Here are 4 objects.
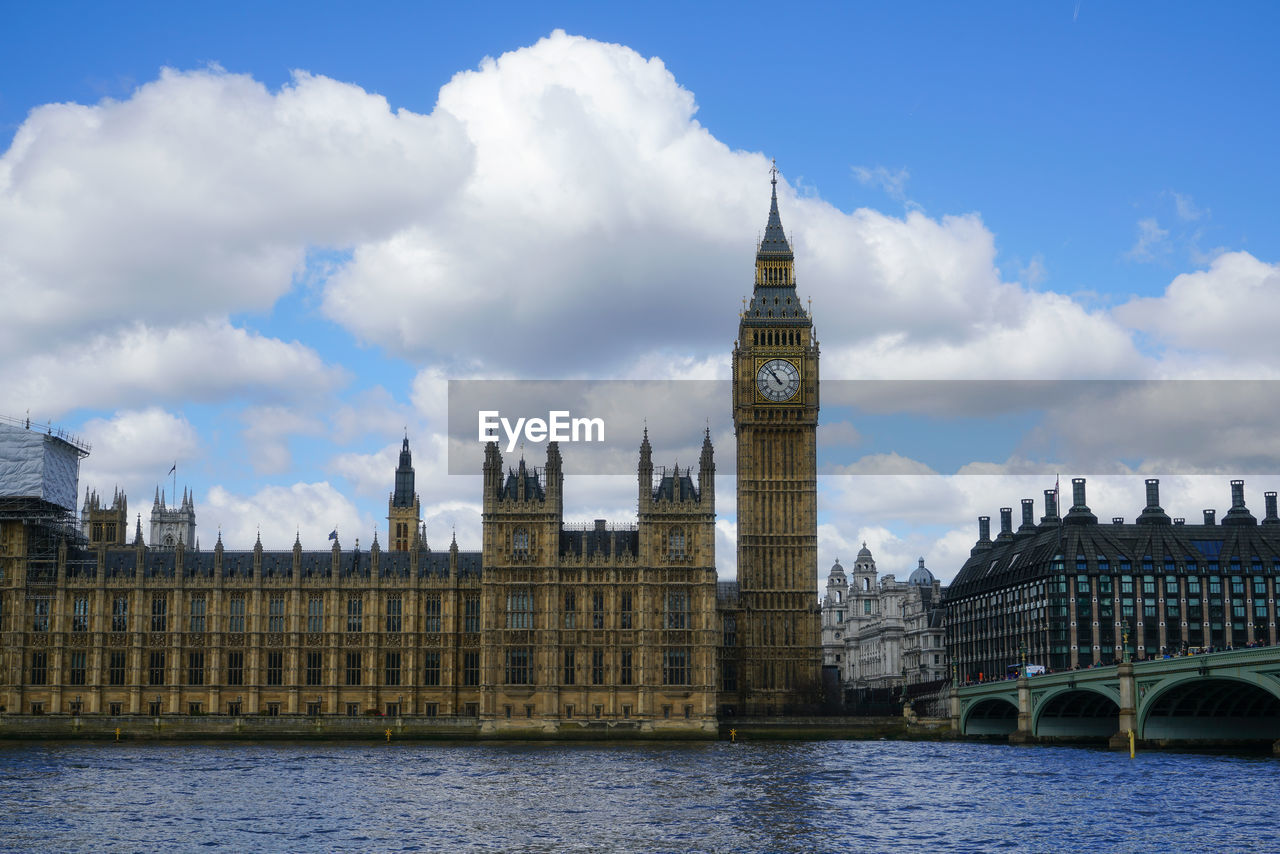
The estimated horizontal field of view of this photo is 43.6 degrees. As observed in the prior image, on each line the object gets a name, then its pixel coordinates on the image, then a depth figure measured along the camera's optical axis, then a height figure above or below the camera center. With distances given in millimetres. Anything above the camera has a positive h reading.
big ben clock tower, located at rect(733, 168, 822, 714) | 158750 +14493
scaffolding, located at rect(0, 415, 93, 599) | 146875 +12258
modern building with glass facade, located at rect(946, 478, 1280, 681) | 174250 +6319
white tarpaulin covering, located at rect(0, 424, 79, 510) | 146625 +17204
